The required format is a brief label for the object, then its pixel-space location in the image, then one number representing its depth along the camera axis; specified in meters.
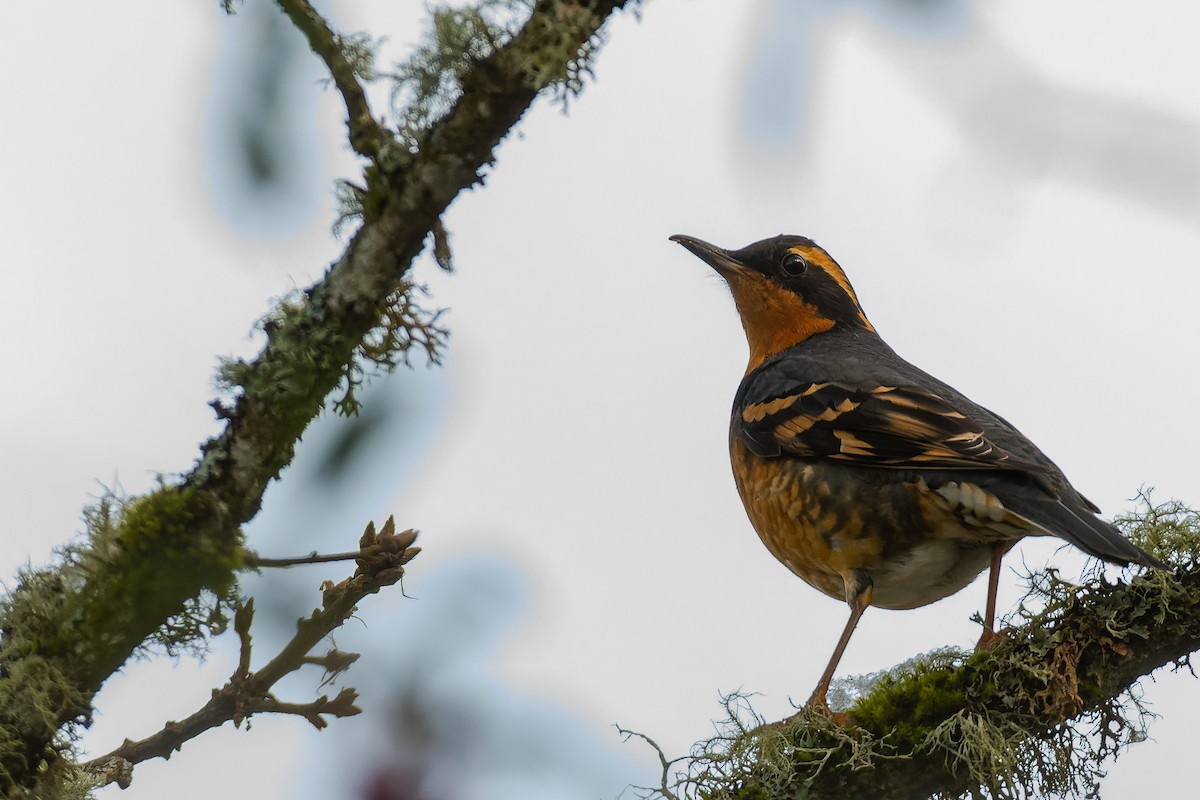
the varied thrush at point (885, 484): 8.32
